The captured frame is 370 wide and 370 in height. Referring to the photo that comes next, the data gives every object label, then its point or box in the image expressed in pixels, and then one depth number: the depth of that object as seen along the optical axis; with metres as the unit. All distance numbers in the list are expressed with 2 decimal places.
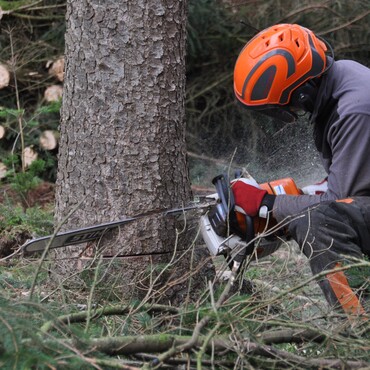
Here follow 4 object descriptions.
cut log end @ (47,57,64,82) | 14.93
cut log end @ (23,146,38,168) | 13.99
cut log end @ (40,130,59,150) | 14.26
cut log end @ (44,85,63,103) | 14.76
